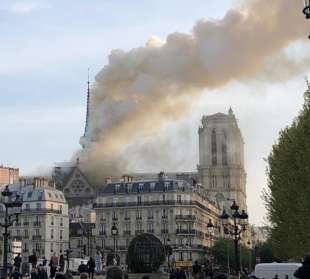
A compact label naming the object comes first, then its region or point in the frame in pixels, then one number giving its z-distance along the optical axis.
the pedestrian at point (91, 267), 41.78
